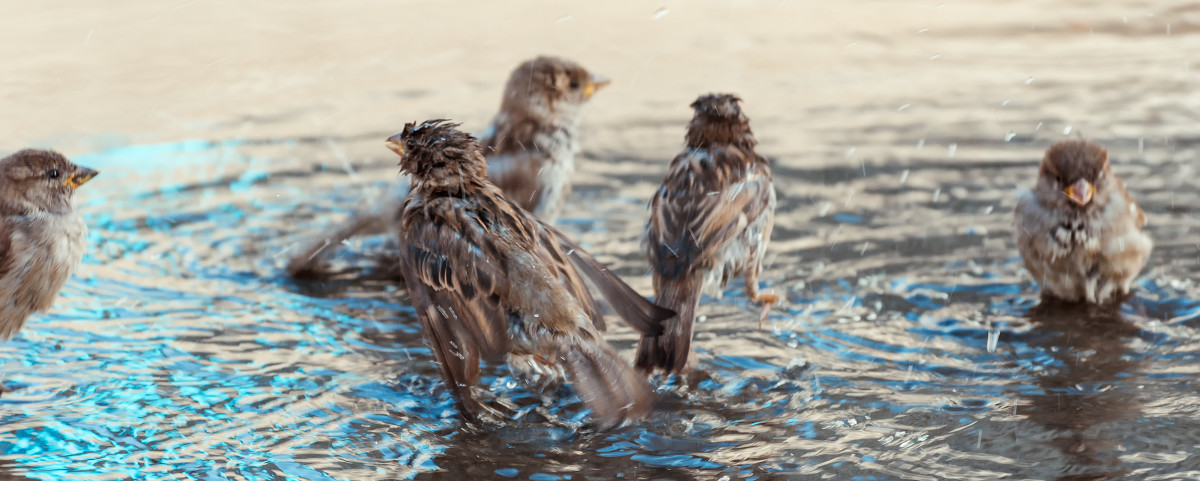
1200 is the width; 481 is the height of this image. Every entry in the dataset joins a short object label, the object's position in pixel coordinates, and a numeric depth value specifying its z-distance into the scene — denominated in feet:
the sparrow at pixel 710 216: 32.27
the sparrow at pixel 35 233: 29.60
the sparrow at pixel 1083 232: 34.58
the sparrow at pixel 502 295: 28.12
